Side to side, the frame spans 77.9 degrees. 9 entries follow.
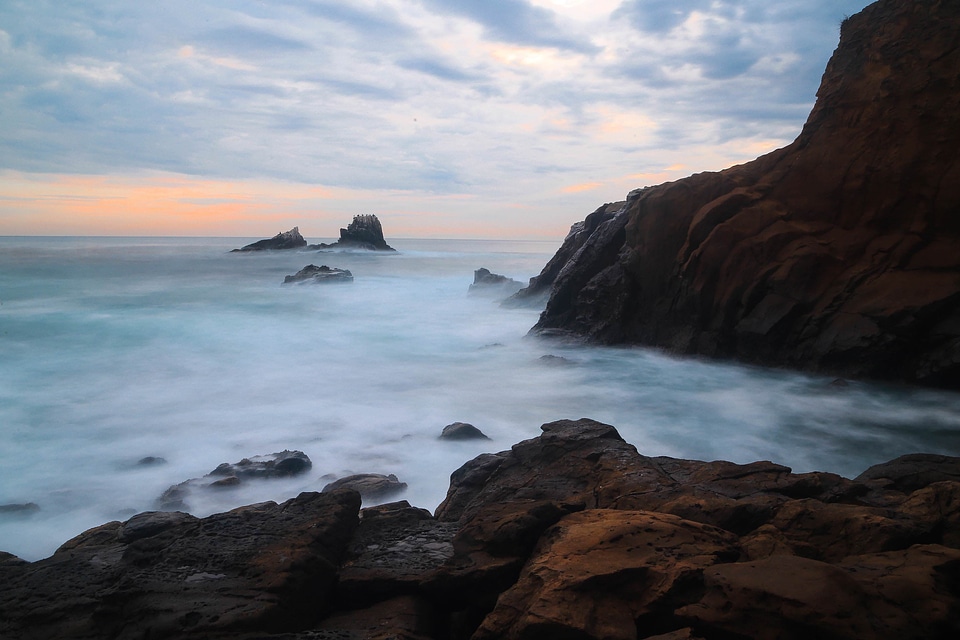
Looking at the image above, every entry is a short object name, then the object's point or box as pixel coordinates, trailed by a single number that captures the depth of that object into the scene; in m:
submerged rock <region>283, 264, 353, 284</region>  35.00
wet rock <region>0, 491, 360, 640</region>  3.29
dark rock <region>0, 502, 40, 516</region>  7.45
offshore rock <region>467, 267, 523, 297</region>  28.11
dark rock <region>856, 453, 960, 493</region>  5.01
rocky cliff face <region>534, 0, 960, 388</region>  10.45
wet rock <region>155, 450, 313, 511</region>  7.42
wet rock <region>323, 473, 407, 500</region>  7.11
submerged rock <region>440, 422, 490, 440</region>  9.16
